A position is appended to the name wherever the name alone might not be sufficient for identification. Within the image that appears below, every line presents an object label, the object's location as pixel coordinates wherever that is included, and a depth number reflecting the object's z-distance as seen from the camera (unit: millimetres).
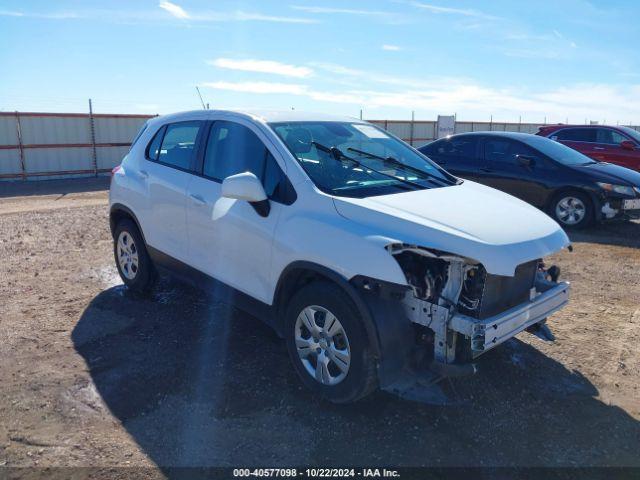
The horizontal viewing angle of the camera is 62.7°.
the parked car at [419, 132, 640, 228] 8445
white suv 3090
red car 12258
